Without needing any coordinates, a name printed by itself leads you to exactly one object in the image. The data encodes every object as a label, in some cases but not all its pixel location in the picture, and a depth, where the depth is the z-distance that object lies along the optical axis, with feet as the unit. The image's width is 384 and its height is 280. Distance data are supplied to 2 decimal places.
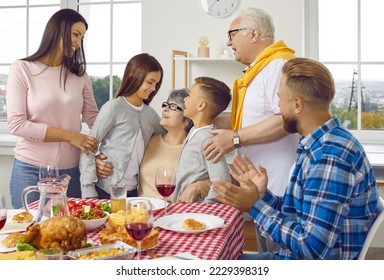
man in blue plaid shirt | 3.93
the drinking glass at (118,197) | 4.98
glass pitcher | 4.00
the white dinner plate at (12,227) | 4.64
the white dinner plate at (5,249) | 4.05
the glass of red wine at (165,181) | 5.28
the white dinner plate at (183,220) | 4.73
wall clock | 11.19
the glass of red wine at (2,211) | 4.00
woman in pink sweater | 6.89
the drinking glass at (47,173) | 5.41
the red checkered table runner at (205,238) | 4.16
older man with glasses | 6.35
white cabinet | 11.25
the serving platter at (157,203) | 5.61
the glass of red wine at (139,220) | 3.62
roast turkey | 3.75
